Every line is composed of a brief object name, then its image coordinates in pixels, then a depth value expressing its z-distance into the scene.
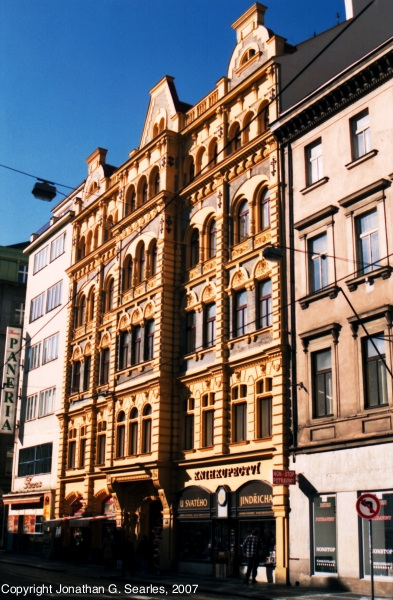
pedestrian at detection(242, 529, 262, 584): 26.66
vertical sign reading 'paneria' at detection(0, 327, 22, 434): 54.38
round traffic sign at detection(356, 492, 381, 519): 18.03
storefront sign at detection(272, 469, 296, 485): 25.67
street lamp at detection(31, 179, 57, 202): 23.20
